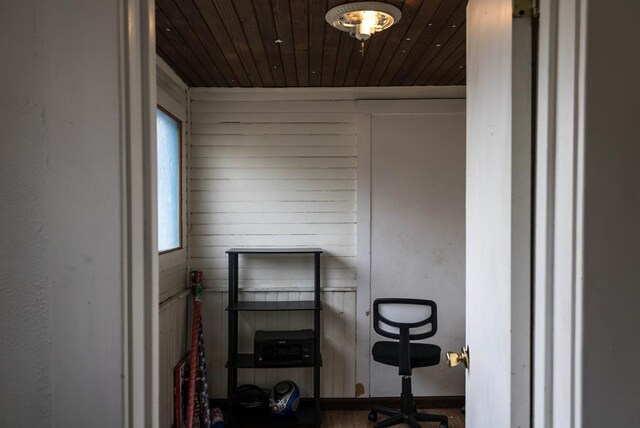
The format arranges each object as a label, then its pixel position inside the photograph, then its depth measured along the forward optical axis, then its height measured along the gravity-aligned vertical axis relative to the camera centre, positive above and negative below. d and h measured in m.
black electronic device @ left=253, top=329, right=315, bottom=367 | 3.33 -1.08
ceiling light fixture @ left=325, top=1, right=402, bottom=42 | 2.08 +0.88
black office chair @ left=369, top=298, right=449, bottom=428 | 3.23 -1.05
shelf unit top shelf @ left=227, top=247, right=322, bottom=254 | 3.48 -0.36
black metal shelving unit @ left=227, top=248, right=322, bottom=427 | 3.38 -0.97
